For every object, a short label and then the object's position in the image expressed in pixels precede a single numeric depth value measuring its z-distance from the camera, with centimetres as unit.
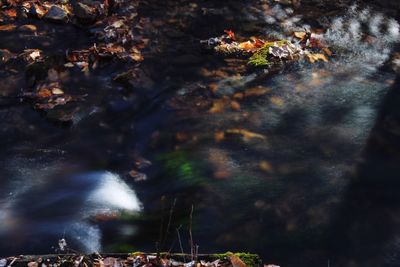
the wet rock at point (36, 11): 898
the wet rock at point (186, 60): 819
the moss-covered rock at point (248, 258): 414
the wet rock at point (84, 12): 897
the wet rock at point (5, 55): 775
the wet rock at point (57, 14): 894
